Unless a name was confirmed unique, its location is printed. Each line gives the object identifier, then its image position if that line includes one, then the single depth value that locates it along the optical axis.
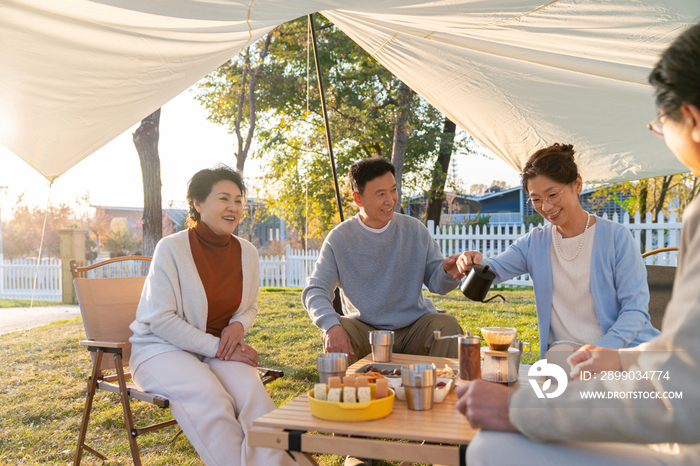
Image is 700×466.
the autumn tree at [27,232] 19.70
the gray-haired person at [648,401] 0.88
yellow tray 1.49
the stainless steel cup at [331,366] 1.80
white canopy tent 2.33
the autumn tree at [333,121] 11.66
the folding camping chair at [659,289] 3.30
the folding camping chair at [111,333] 2.44
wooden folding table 1.37
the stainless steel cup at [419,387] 1.61
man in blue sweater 3.00
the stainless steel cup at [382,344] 2.24
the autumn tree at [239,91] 11.82
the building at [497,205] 24.30
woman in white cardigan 2.19
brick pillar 9.22
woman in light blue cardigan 2.43
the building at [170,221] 23.94
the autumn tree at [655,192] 11.98
